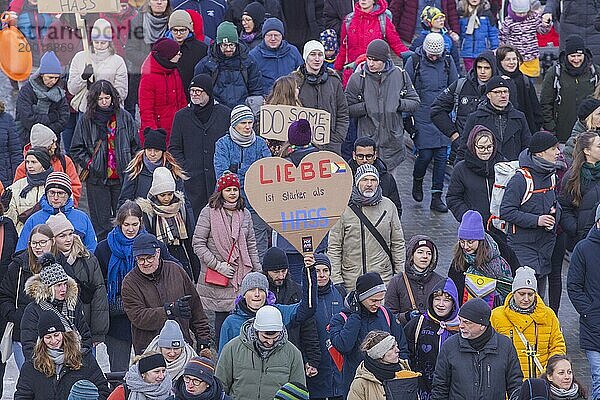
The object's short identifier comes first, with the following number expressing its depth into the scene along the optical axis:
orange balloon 17.11
